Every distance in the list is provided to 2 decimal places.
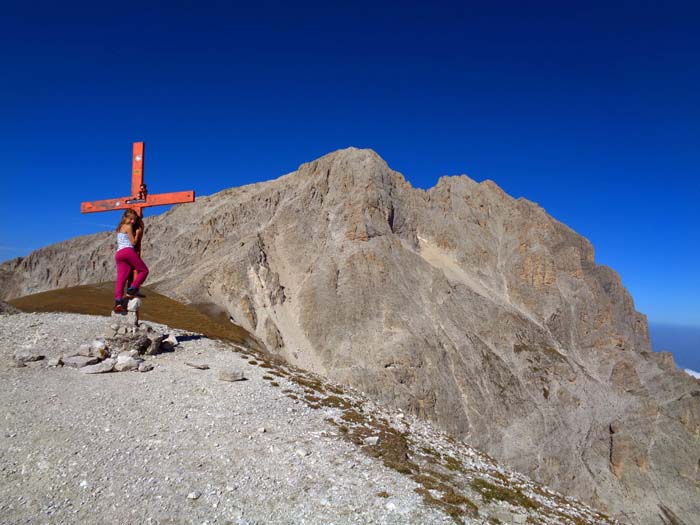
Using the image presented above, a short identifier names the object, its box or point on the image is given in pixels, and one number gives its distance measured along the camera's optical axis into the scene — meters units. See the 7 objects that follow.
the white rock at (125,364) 16.66
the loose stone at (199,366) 18.11
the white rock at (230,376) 17.05
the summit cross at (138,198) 19.09
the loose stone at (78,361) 16.48
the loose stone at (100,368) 16.08
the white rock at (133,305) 18.81
